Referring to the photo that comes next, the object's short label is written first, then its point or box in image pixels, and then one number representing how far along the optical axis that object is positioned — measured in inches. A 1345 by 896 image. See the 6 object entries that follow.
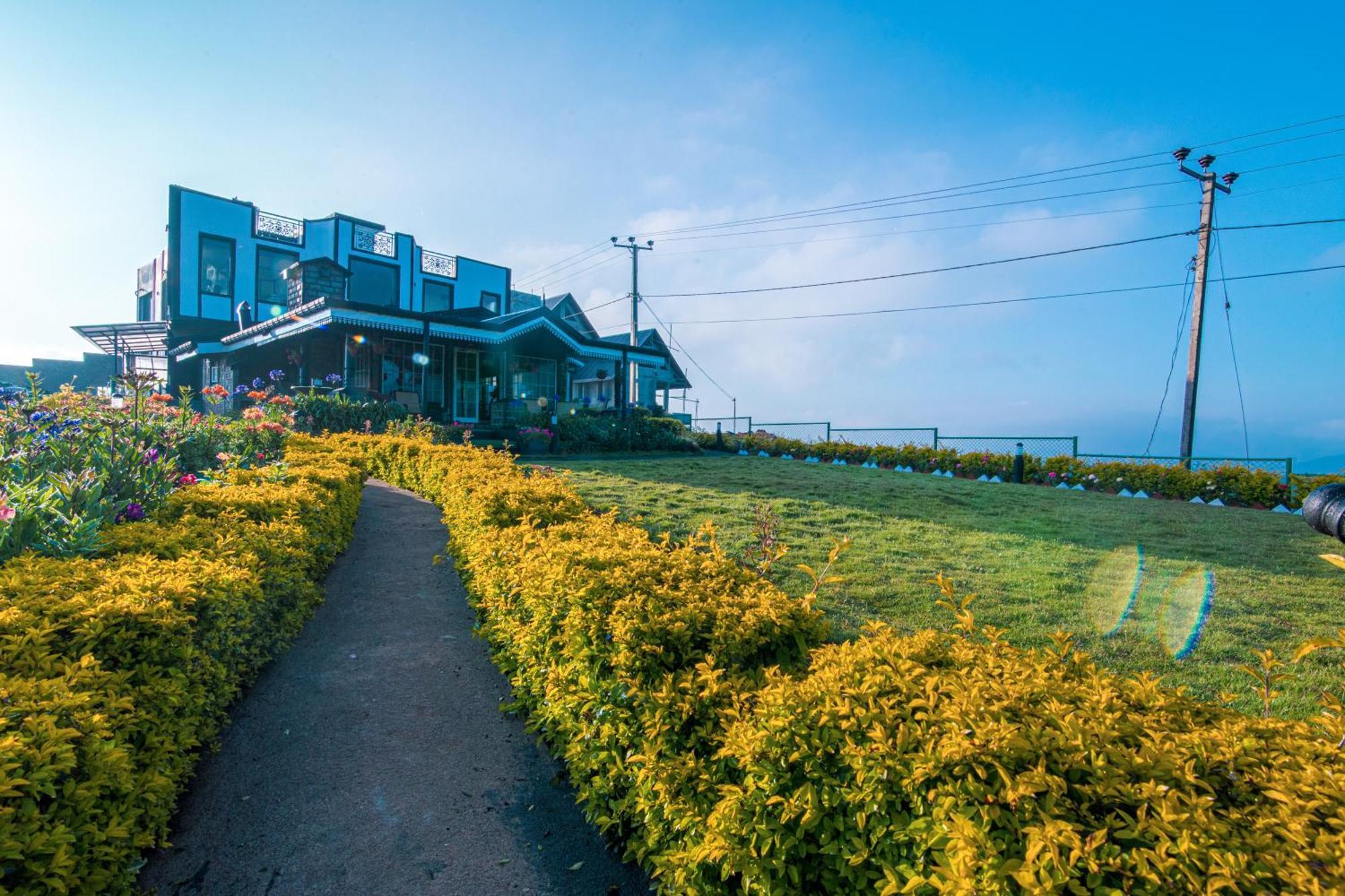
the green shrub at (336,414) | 575.8
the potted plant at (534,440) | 642.2
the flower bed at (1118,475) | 482.3
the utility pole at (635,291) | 1161.4
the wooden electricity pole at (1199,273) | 599.5
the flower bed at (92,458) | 145.2
